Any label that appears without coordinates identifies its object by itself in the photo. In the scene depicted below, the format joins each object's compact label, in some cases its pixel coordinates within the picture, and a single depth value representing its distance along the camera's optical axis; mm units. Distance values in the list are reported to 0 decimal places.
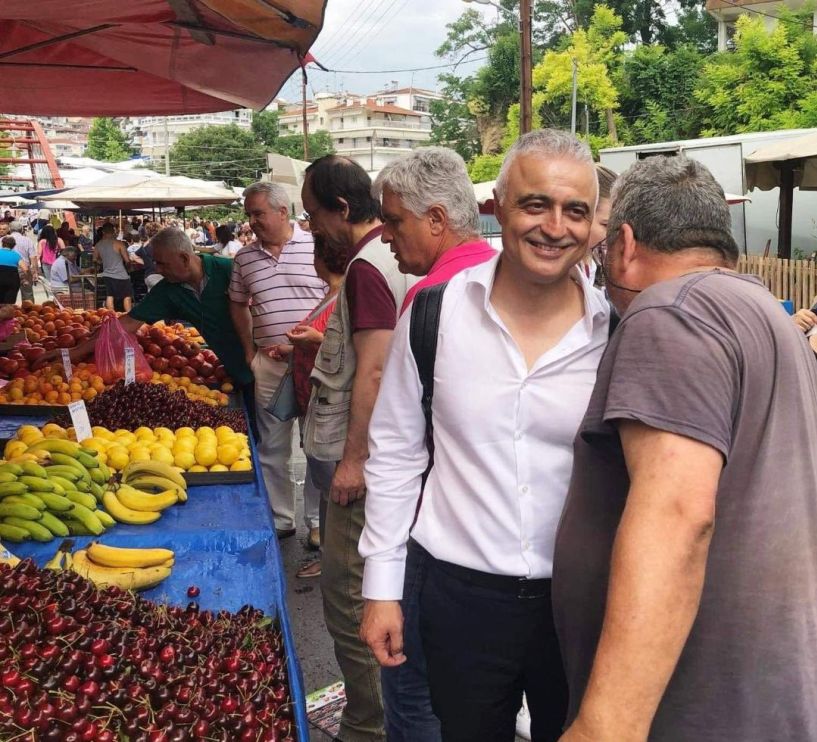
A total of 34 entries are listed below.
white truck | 14586
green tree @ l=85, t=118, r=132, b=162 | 73906
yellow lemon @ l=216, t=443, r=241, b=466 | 3711
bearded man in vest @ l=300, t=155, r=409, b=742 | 2580
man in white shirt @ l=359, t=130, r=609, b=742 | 1698
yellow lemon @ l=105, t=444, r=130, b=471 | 3559
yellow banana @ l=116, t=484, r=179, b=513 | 3121
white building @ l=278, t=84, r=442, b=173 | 119500
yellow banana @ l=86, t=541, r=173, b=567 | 2627
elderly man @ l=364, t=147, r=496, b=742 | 2168
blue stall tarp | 2502
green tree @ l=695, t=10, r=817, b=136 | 20734
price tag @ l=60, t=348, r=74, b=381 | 5002
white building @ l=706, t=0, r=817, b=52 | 32969
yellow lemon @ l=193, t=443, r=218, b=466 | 3680
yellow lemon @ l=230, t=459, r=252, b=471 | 3663
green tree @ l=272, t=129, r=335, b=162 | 85188
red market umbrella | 2814
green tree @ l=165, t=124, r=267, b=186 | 79562
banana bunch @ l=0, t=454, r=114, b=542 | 2830
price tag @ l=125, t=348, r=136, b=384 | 4910
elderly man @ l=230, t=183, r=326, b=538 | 4723
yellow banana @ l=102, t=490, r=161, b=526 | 3045
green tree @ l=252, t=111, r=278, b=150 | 80125
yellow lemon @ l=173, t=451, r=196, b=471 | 3621
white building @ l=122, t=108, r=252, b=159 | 135375
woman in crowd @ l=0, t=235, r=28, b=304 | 5859
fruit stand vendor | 5020
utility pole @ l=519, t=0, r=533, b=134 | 13206
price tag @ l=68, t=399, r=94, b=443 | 3666
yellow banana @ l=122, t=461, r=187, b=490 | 3334
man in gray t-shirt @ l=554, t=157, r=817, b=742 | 1127
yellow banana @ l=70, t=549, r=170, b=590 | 2477
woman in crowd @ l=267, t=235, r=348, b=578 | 3285
